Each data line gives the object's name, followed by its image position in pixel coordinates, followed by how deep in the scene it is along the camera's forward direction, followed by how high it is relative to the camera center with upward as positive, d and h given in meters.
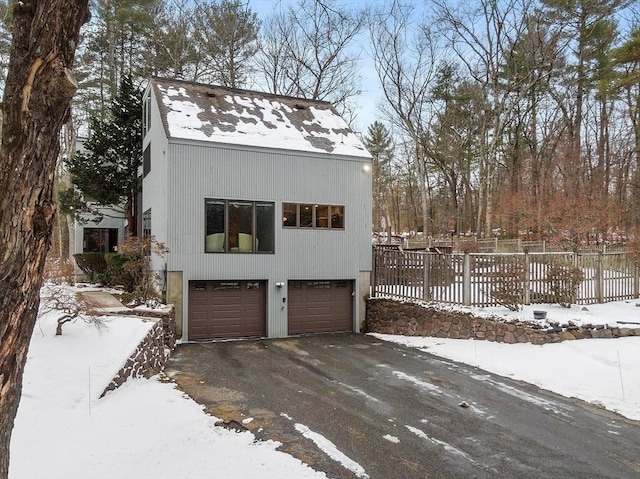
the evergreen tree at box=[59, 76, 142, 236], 16.48 +3.20
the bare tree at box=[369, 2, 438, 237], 27.11 +10.35
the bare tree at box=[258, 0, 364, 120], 22.34 +9.45
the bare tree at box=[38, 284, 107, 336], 7.21 -0.96
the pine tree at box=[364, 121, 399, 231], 37.88 +7.91
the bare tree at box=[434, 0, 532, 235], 24.45 +11.41
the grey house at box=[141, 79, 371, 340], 11.95 +0.92
